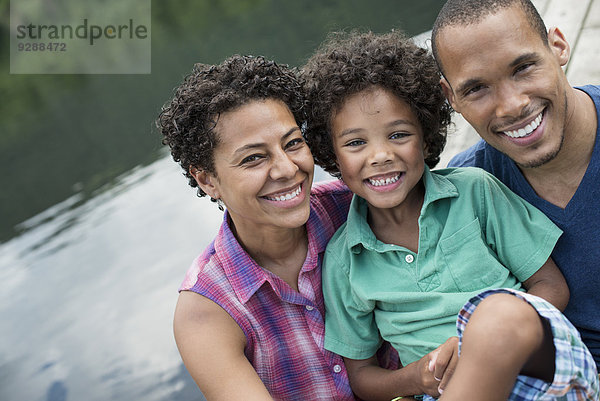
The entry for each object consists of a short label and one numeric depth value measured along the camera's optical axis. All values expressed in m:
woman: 1.85
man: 1.70
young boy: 1.78
